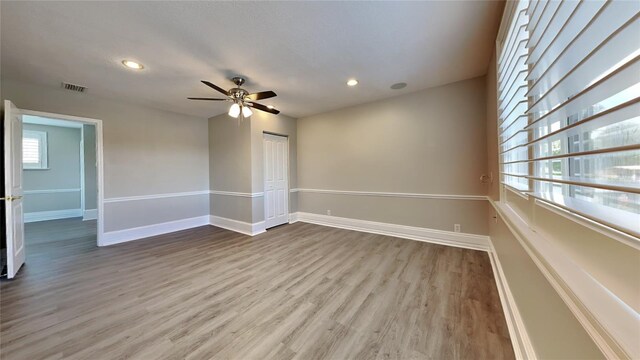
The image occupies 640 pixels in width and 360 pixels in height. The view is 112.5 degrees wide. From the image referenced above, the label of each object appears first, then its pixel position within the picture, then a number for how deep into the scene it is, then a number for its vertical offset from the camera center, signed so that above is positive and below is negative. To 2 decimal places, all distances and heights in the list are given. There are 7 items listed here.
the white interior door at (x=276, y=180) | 4.53 +0.04
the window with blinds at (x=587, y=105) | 0.55 +0.25
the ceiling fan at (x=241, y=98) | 2.71 +1.11
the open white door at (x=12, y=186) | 2.41 +0.00
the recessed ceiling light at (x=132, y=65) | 2.44 +1.40
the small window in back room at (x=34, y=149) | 5.31 +0.92
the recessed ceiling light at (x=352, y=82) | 3.04 +1.43
